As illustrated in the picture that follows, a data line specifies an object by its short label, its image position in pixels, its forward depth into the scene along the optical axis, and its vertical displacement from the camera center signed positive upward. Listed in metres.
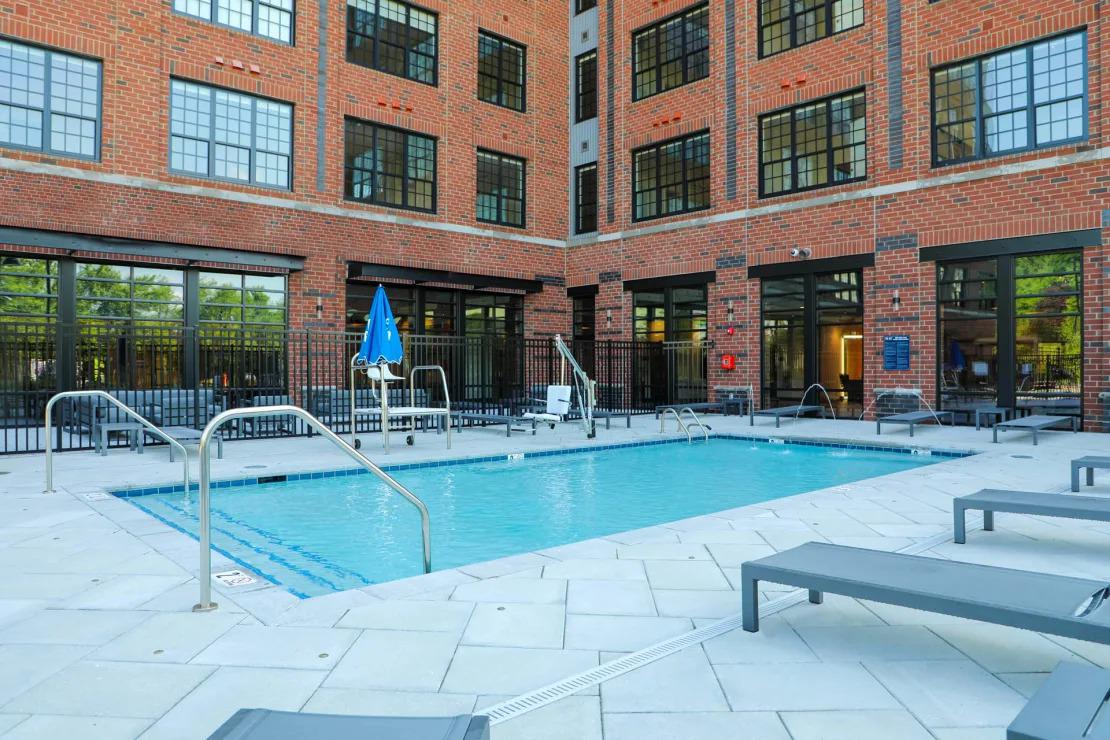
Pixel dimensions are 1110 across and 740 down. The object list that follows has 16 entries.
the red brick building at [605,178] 12.31 +4.03
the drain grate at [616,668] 2.51 -1.17
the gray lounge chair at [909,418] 11.56 -0.75
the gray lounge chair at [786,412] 13.49 -0.77
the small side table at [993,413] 11.82 -0.70
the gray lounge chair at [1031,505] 4.45 -0.85
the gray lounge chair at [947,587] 2.58 -0.86
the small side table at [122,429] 9.39 -0.85
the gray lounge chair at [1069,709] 1.67 -0.83
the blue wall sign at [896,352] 13.55 +0.38
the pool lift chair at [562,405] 12.11 -0.58
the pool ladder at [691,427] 12.25 -0.99
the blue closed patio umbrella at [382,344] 10.05 +0.38
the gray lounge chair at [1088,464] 6.24 -0.80
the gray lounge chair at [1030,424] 10.41 -0.75
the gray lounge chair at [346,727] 1.79 -0.91
